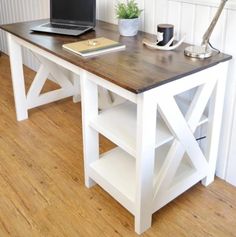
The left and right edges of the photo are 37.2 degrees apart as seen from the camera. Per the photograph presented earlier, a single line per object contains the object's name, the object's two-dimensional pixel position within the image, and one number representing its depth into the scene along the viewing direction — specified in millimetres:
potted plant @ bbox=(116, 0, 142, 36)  1915
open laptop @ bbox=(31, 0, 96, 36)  2080
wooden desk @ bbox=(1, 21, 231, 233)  1396
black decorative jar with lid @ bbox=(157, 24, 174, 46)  1683
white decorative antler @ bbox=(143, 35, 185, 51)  1693
